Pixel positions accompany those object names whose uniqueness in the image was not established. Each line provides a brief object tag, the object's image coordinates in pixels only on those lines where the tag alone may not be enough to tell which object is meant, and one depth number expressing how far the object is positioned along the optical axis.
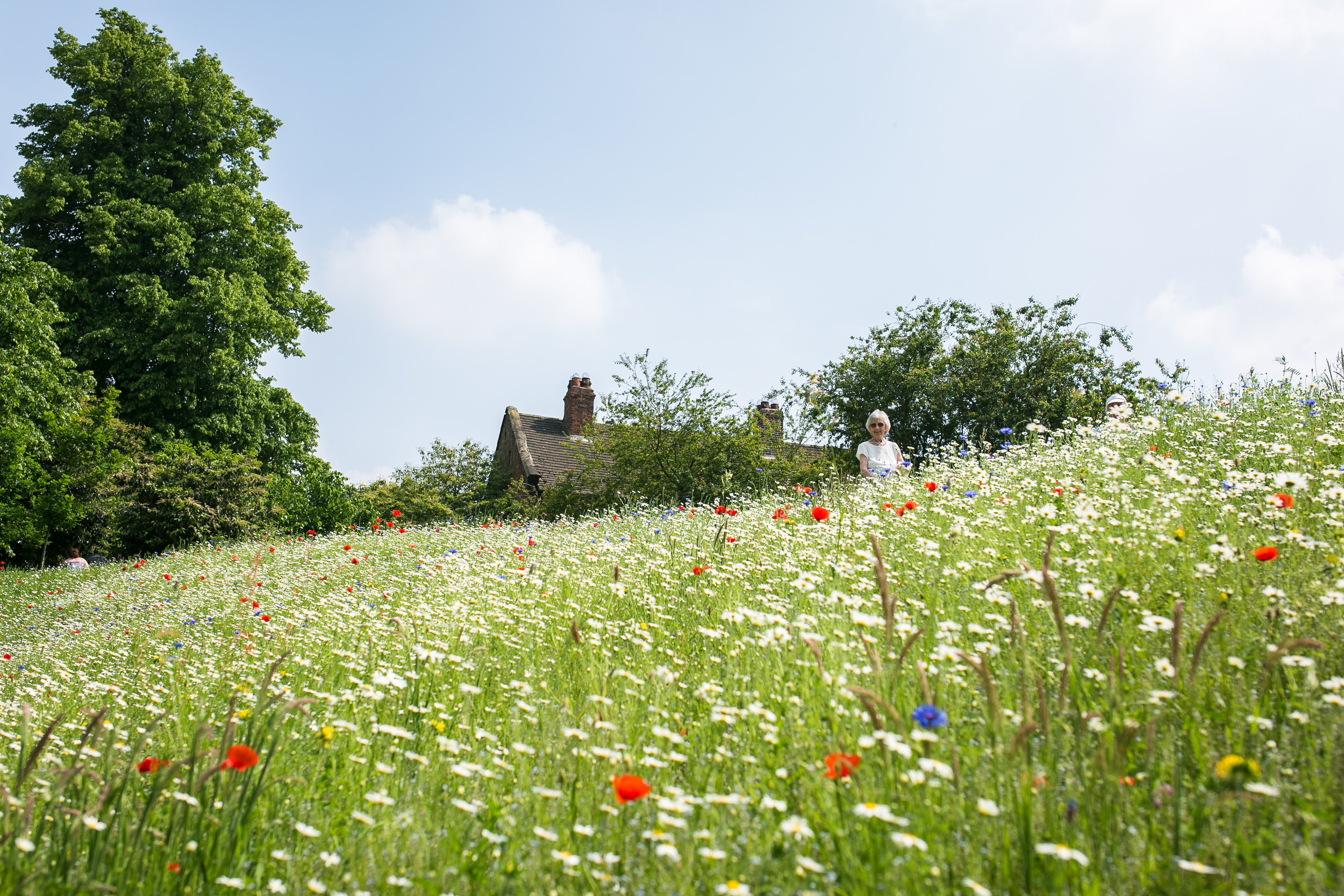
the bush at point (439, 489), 26.66
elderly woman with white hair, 8.94
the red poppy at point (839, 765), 1.79
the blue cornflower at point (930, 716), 1.82
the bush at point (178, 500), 17.34
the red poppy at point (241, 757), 1.90
